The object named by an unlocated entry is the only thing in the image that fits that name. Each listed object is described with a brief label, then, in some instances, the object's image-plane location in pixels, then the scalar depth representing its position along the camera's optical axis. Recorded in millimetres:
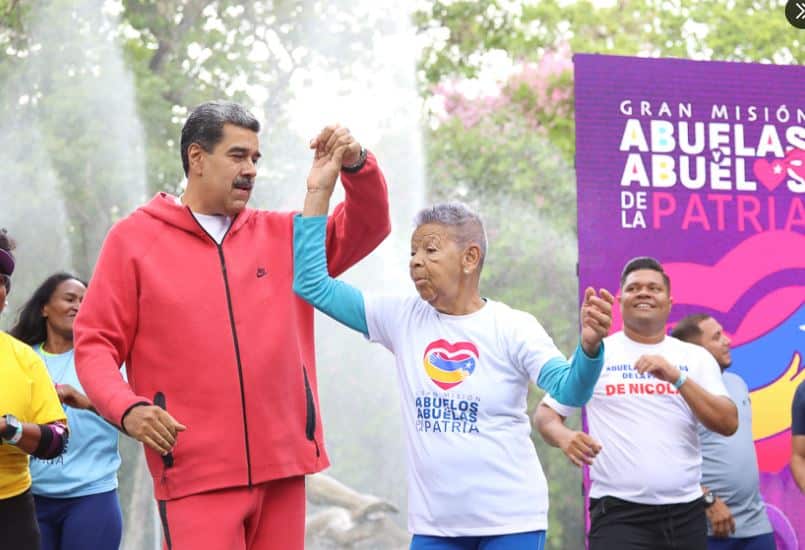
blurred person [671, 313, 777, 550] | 11401
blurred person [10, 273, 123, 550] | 10117
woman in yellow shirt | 8023
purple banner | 13078
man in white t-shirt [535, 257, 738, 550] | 9760
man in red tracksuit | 6784
